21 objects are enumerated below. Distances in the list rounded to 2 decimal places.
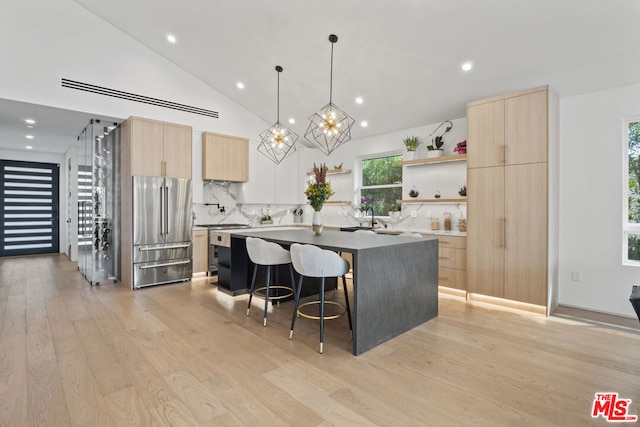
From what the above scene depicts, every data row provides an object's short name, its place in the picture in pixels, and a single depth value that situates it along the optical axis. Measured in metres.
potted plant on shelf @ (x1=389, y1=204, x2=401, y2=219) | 5.66
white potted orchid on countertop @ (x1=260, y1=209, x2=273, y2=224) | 6.85
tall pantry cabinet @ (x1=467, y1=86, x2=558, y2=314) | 3.73
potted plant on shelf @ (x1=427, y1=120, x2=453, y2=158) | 5.04
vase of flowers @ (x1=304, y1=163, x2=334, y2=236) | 3.68
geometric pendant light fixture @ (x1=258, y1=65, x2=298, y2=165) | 6.49
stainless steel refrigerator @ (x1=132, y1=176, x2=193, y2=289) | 4.84
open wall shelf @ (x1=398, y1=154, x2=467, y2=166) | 4.68
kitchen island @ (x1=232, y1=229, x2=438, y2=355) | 2.68
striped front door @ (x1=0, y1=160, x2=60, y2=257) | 7.73
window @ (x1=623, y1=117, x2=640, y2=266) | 3.70
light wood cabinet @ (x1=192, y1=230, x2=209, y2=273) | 5.48
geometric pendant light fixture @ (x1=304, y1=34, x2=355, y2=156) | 3.67
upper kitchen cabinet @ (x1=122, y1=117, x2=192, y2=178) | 4.84
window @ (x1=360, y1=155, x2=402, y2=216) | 5.92
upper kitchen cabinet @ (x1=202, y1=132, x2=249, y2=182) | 5.70
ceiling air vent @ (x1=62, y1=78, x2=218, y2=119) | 4.61
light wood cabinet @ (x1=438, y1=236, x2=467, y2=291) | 4.43
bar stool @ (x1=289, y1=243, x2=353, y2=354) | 2.71
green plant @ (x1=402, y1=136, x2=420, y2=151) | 5.29
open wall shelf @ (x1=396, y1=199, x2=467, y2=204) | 4.83
